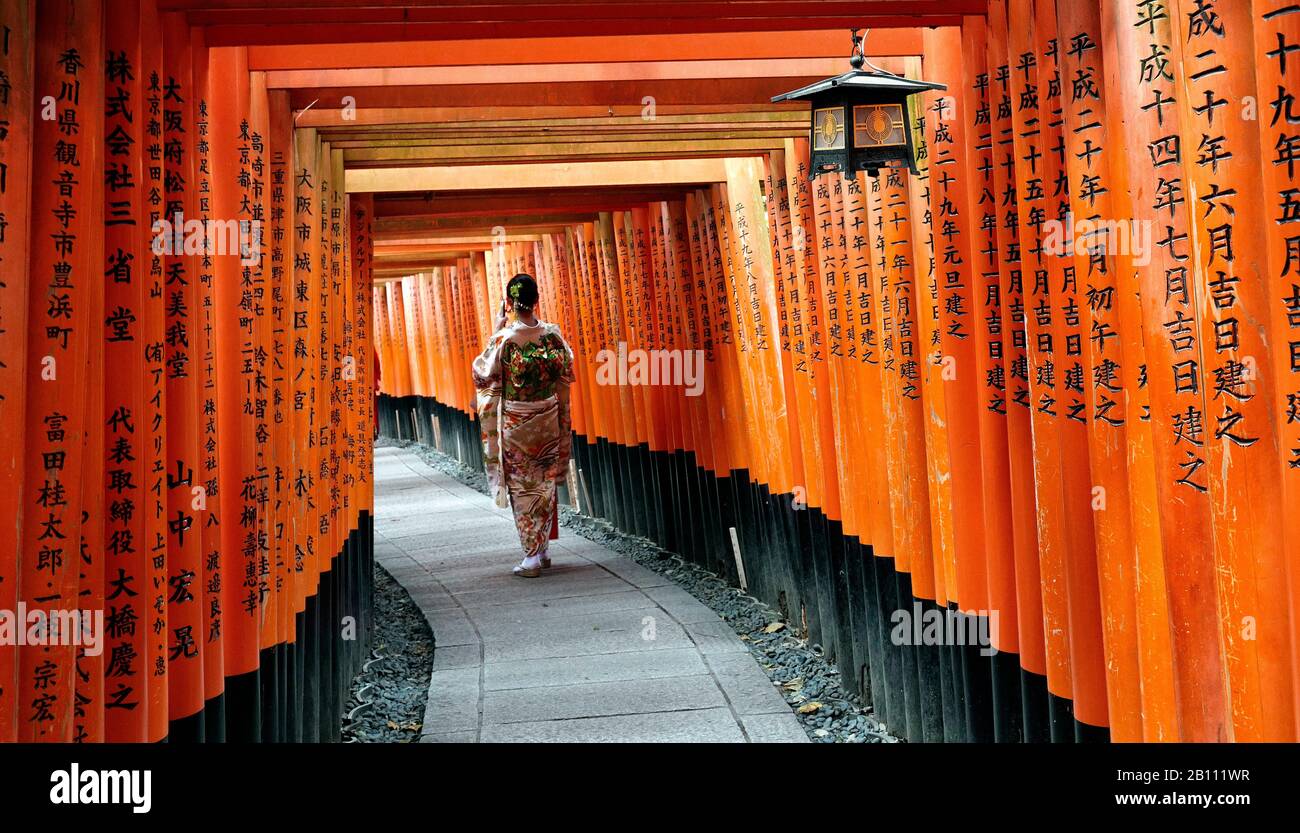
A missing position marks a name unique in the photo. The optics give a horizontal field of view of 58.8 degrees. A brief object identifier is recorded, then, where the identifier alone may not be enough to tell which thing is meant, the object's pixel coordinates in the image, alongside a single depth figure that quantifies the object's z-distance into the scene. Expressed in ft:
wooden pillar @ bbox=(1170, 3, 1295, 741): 7.45
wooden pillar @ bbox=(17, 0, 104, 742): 7.97
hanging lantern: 12.73
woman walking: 27.94
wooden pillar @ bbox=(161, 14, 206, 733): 10.98
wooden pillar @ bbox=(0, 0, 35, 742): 7.51
